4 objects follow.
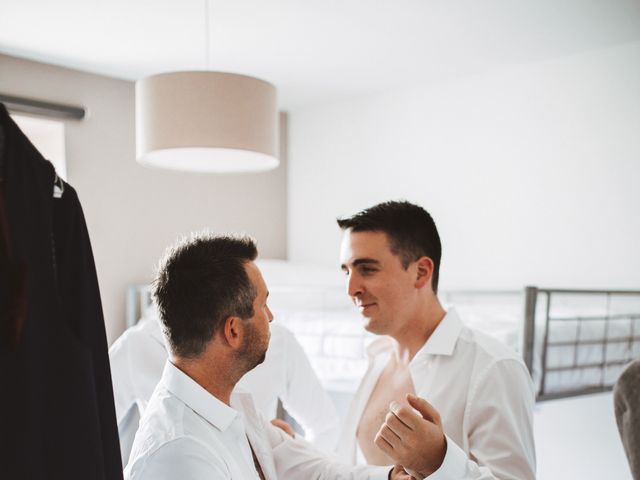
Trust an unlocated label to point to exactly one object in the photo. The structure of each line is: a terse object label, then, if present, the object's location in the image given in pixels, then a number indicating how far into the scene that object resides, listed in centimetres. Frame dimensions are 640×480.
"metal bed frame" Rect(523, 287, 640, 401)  262
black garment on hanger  67
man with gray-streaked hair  101
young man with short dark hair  108
